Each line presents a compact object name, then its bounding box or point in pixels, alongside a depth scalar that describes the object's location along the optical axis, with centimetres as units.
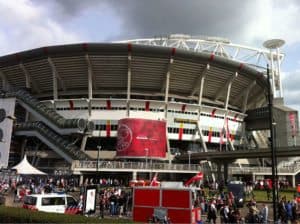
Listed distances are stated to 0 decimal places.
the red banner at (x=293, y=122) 7268
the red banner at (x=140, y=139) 5510
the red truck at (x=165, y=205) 1728
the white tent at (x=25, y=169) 3416
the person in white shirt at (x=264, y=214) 1775
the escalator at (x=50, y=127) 5106
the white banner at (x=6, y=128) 5581
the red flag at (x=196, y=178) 2393
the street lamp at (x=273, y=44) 8542
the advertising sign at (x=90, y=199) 2030
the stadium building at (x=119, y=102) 5600
